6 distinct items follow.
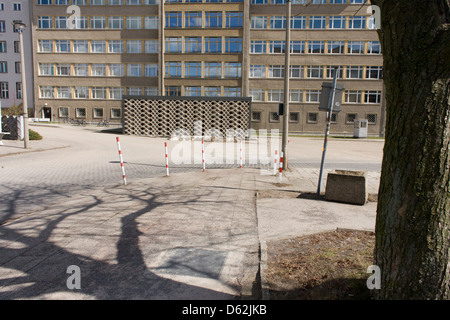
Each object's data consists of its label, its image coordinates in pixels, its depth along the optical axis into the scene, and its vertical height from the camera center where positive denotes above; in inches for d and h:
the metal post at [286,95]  486.0 +40.1
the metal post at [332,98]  319.3 +22.8
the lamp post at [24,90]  677.9 +57.7
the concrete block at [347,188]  290.5 -56.3
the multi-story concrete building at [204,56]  1817.2 +362.7
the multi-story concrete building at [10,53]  2402.8 +476.8
